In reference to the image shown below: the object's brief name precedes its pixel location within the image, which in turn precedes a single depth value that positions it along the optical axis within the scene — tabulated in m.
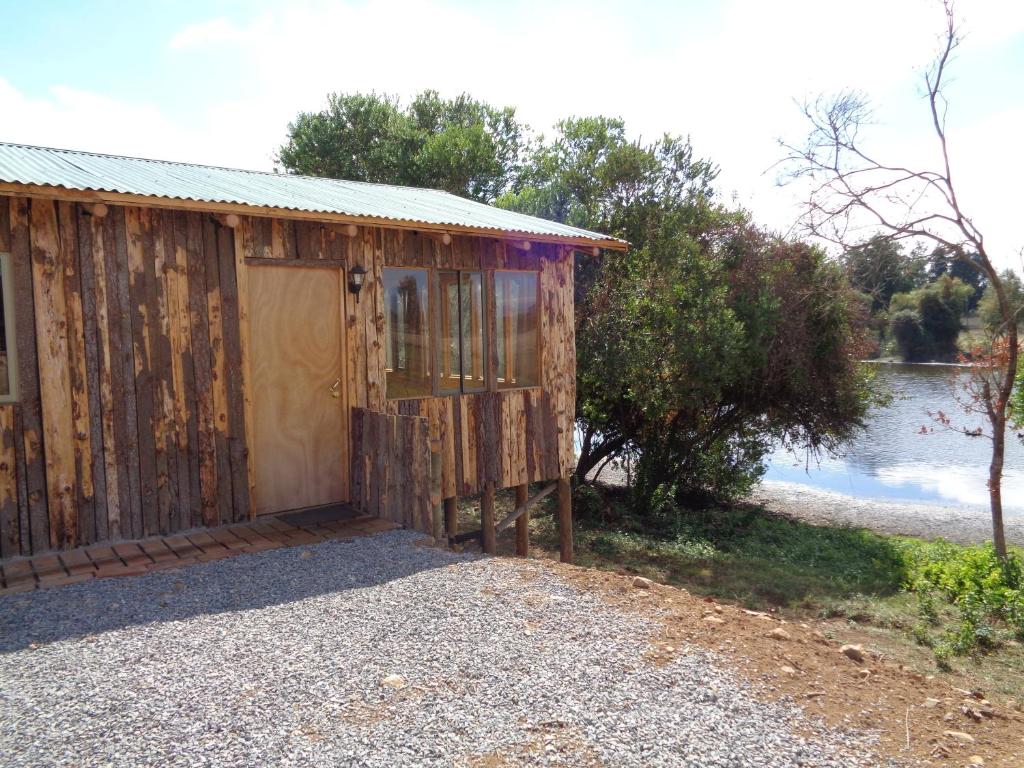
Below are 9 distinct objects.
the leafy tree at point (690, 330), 11.90
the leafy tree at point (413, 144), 22.69
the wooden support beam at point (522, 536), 9.31
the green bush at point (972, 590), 6.55
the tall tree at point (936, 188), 10.25
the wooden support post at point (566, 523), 9.37
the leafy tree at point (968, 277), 39.97
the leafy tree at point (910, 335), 38.92
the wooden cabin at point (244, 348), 5.17
